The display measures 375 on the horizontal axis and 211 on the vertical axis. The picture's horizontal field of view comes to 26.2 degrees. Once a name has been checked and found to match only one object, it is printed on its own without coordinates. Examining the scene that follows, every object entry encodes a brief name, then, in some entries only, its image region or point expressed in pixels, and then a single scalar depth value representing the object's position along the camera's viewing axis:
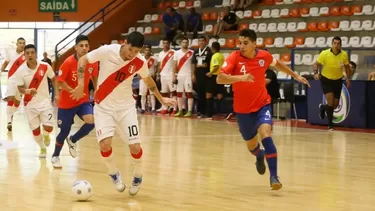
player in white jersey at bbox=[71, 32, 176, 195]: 9.20
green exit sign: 33.09
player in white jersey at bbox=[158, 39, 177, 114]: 23.91
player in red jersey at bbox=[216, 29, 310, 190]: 9.80
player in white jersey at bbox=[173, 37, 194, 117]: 23.20
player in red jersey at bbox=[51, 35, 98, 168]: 12.00
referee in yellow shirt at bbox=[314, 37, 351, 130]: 18.46
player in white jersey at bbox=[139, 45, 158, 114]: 24.23
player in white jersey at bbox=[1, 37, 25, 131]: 17.88
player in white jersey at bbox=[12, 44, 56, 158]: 13.05
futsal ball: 8.81
